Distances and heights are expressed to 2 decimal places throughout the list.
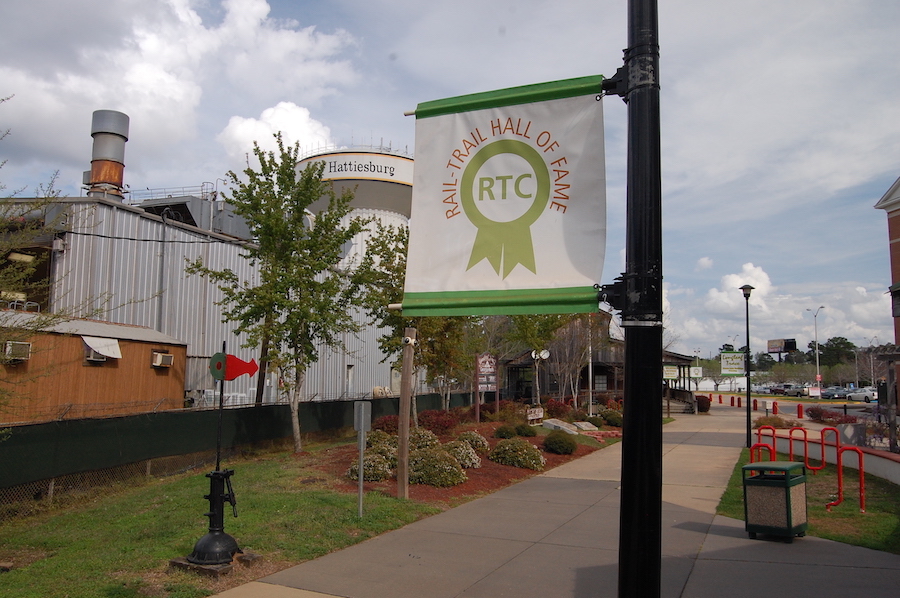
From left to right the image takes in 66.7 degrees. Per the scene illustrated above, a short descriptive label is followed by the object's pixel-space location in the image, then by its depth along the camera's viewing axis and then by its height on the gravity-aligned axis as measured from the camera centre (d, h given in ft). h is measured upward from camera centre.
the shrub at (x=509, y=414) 89.25 -6.58
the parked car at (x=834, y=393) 237.04 -8.06
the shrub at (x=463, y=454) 49.39 -6.42
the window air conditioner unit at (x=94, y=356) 51.27 +0.32
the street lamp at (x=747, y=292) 71.90 +8.02
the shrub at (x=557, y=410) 100.68 -6.43
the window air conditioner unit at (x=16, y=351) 26.96 +0.35
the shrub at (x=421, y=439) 50.06 -5.54
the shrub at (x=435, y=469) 43.11 -6.66
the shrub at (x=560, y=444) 62.39 -7.09
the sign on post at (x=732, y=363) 178.70 +1.52
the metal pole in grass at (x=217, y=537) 24.34 -6.34
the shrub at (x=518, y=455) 53.42 -6.98
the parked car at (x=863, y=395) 206.95 -7.71
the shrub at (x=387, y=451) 45.50 -5.95
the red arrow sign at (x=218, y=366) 27.86 -0.16
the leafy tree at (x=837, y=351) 354.21 +10.18
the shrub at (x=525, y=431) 69.36 -6.56
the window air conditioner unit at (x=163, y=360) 58.39 +0.11
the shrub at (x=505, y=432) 66.69 -6.44
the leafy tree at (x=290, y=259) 59.06 +9.36
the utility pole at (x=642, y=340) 10.05 +0.41
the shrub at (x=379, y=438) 51.75 -5.70
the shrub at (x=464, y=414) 89.61 -6.69
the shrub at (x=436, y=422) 68.23 -5.72
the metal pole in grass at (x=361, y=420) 33.96 -2.80
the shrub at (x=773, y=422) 81.87 -6.49
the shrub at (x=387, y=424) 62.93 -5.56
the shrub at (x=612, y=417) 92.38 -6.89
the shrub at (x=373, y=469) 42.73 -6.60
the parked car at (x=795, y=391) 263.02 -8.55
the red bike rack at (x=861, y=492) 33.93 -6.40
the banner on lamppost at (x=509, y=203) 12.30 +3.07
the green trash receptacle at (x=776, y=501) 29.32 -5.72
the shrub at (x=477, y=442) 57.00 -6.38
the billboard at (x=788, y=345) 127.03 +4.54
